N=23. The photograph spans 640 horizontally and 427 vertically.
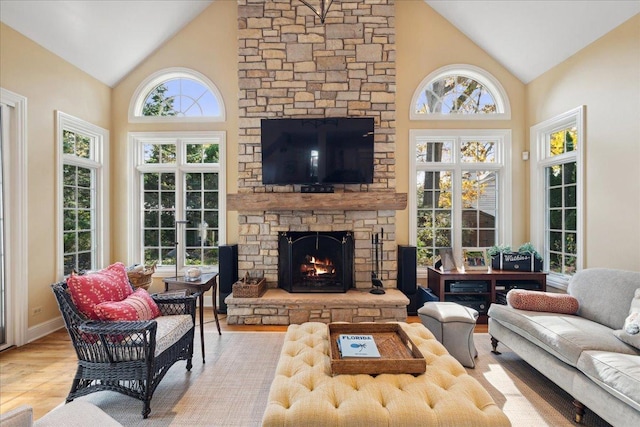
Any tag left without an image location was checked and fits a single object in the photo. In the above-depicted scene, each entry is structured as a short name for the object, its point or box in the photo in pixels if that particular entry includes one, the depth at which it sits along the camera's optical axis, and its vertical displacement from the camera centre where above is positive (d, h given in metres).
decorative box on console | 4.12 -0.65
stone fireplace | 4.33 +1.67
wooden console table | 4.04 -0.94
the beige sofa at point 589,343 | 1.82 -0.91
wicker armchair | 2.12 -0.96
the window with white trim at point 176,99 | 4.78 +1.78
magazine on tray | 1.94 -0.86
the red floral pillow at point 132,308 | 2.28 -0.72
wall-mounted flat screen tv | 4.18 +0.85
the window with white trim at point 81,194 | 3.98 +0.27
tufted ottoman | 1.47 -0.94
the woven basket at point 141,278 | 3.90 -0.80
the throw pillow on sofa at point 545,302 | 2.77 -0.80
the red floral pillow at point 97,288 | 2.27 -0.57
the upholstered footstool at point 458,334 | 2.84 -1.10
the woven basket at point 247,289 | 3.95 -0.95
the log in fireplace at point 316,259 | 4.23 -0.62
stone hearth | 3.89 -1.19
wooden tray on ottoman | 1.83 -0.90
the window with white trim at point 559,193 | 3.75 +0.26
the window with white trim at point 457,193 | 4.79 +0.30
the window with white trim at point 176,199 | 4.86 +0.23
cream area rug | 2.14 -1.39
